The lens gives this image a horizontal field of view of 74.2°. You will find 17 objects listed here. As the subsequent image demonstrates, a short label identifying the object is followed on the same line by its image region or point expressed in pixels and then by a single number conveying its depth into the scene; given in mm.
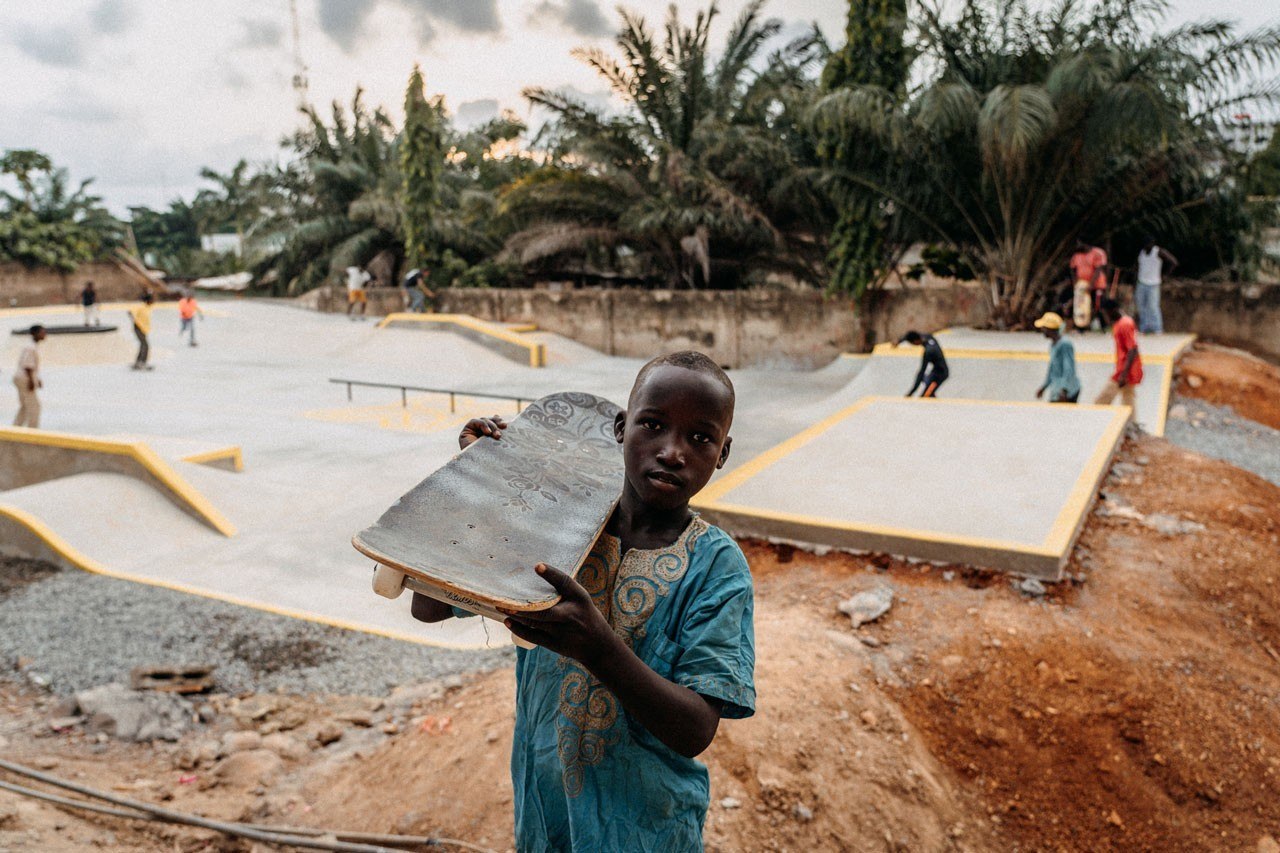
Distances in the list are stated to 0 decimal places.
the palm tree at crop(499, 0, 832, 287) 15516
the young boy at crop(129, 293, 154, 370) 15758
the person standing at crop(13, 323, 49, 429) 9508
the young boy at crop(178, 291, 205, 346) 19656
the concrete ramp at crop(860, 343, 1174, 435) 9703
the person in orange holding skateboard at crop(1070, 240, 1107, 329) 12086
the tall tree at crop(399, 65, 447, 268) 20000
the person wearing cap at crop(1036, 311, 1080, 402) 8469
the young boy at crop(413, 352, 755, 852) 1356
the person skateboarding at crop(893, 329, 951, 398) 9344
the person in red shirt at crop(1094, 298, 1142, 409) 8539
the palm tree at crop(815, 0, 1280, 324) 10570
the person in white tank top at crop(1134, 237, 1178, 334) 12422
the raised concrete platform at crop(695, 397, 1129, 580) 5082
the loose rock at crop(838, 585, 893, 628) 4441
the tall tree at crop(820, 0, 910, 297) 13328
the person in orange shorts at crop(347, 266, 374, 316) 22188
